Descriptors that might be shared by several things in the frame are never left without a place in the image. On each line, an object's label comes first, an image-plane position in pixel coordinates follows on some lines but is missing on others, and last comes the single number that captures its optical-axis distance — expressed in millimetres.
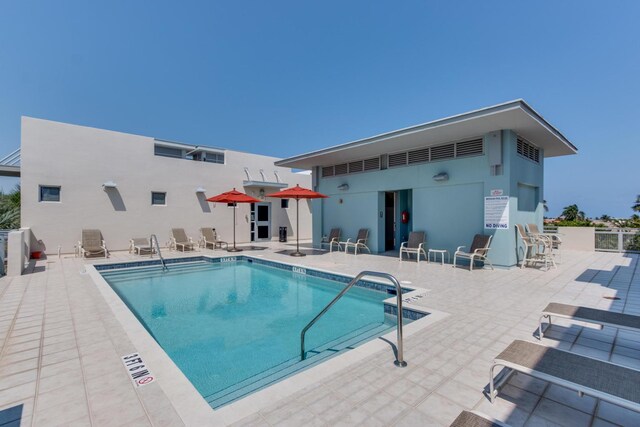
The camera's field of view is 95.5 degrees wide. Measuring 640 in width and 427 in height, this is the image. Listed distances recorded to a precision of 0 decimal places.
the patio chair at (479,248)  7371
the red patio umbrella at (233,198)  11209
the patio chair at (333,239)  11602
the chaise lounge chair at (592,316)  2927
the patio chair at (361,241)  10703
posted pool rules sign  7496
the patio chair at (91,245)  9805
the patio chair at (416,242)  8814
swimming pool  3505
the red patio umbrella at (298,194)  10117
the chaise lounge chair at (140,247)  10578
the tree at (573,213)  32000
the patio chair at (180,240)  11930
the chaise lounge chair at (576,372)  1773
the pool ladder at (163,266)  8882
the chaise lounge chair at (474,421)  1732
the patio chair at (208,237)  12758
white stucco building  10070
